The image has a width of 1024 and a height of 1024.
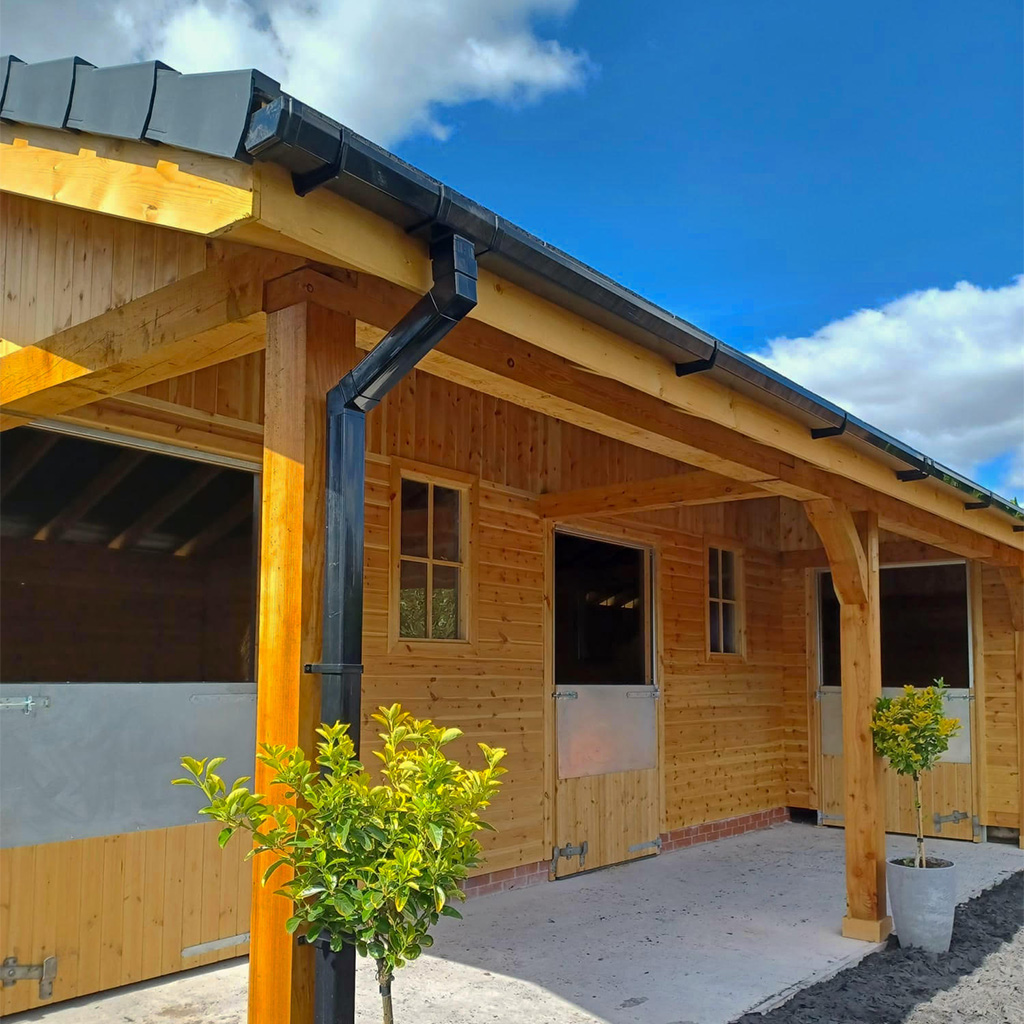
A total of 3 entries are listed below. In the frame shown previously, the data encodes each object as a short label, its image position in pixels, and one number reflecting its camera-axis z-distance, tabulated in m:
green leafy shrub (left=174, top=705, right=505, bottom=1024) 1.81
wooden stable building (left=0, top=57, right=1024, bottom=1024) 2.15
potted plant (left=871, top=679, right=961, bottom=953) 4.66
